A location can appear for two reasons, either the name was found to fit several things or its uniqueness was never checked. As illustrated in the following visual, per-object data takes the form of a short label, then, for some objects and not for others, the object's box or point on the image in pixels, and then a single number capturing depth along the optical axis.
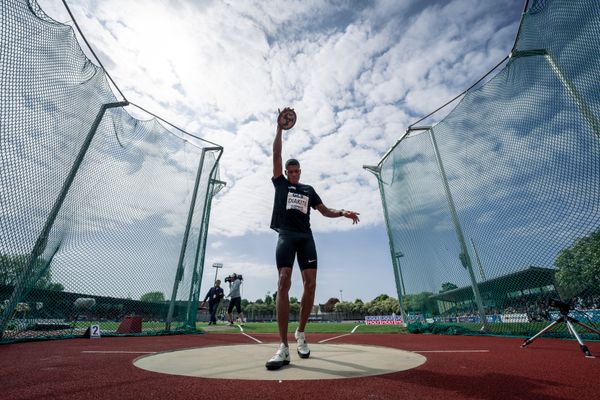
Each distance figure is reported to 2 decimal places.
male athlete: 2.80
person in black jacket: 11.31
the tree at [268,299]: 90.94
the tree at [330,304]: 96.00
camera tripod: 2.88
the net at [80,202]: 3.85
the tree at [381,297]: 81.10
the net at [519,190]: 4.06
